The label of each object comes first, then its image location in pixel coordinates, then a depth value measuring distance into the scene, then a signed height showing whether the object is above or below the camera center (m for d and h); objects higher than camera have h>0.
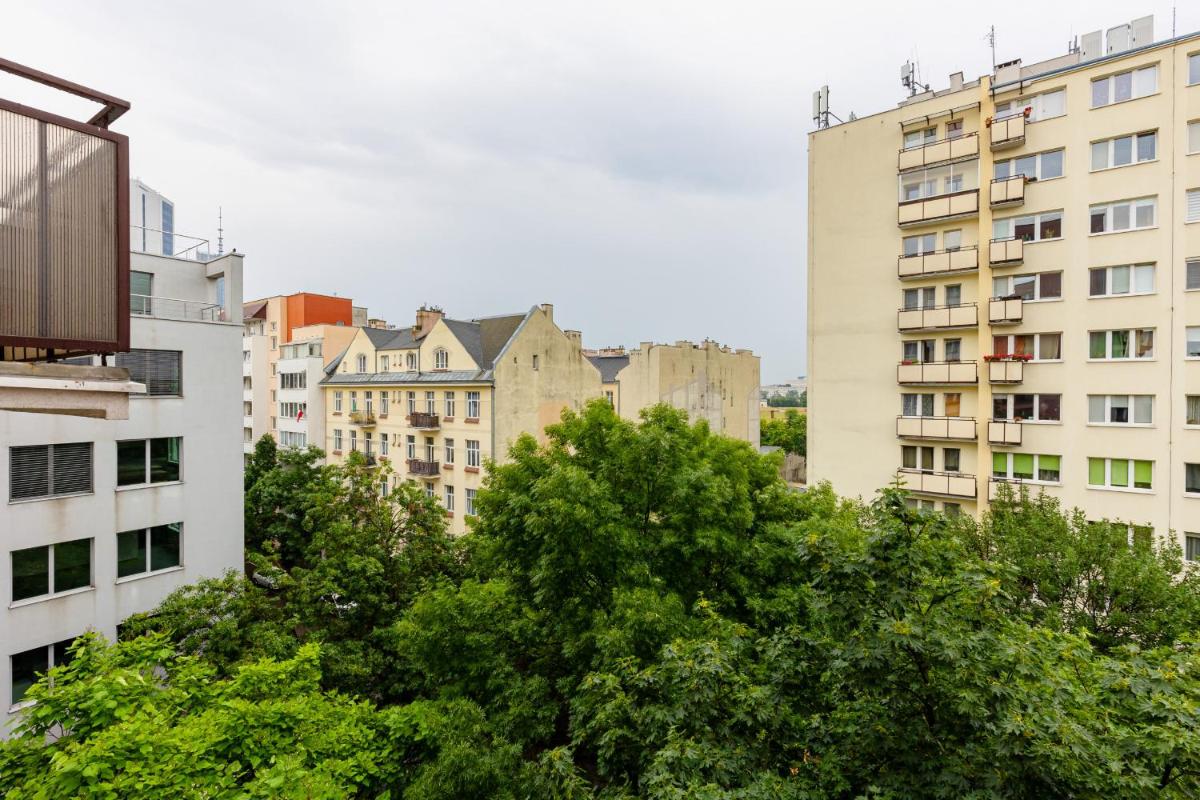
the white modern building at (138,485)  15.17 -2.59
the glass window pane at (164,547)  17.56 -4.58
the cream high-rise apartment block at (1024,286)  20.23 +4.22
